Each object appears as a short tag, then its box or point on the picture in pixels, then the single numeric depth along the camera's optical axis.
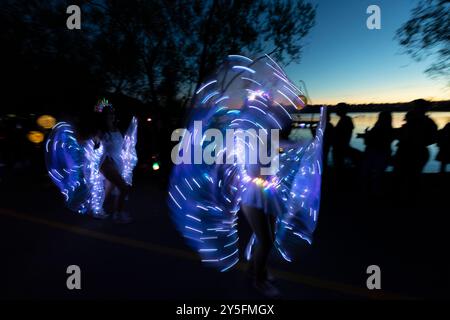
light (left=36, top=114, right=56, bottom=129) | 11.94
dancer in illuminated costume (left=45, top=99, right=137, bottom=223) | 6.63
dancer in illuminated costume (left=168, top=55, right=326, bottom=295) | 4.08
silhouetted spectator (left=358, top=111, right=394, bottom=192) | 8.08
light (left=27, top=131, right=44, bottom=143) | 11.66
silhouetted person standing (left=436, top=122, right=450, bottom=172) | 8.23
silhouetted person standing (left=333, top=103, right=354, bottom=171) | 8.85
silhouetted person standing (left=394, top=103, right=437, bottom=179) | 7.43
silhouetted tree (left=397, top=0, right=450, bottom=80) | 8.48
